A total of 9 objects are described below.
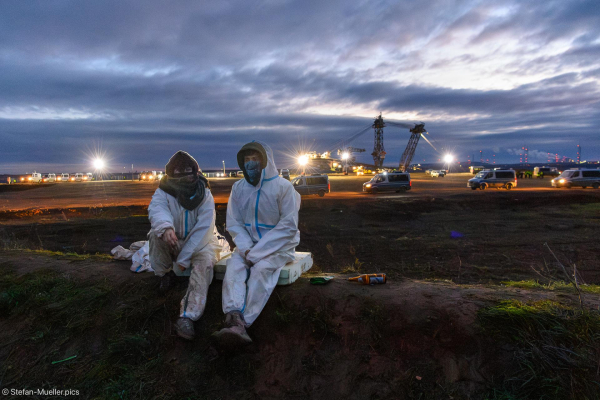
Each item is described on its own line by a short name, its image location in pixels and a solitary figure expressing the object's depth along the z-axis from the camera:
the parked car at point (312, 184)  23.55
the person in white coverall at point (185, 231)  3.47
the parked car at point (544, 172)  50.88
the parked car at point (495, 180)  27.67
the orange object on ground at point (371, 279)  3.94
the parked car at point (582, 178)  27.12
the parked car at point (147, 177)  55.56
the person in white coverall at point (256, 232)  3.22
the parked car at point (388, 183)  26.42
